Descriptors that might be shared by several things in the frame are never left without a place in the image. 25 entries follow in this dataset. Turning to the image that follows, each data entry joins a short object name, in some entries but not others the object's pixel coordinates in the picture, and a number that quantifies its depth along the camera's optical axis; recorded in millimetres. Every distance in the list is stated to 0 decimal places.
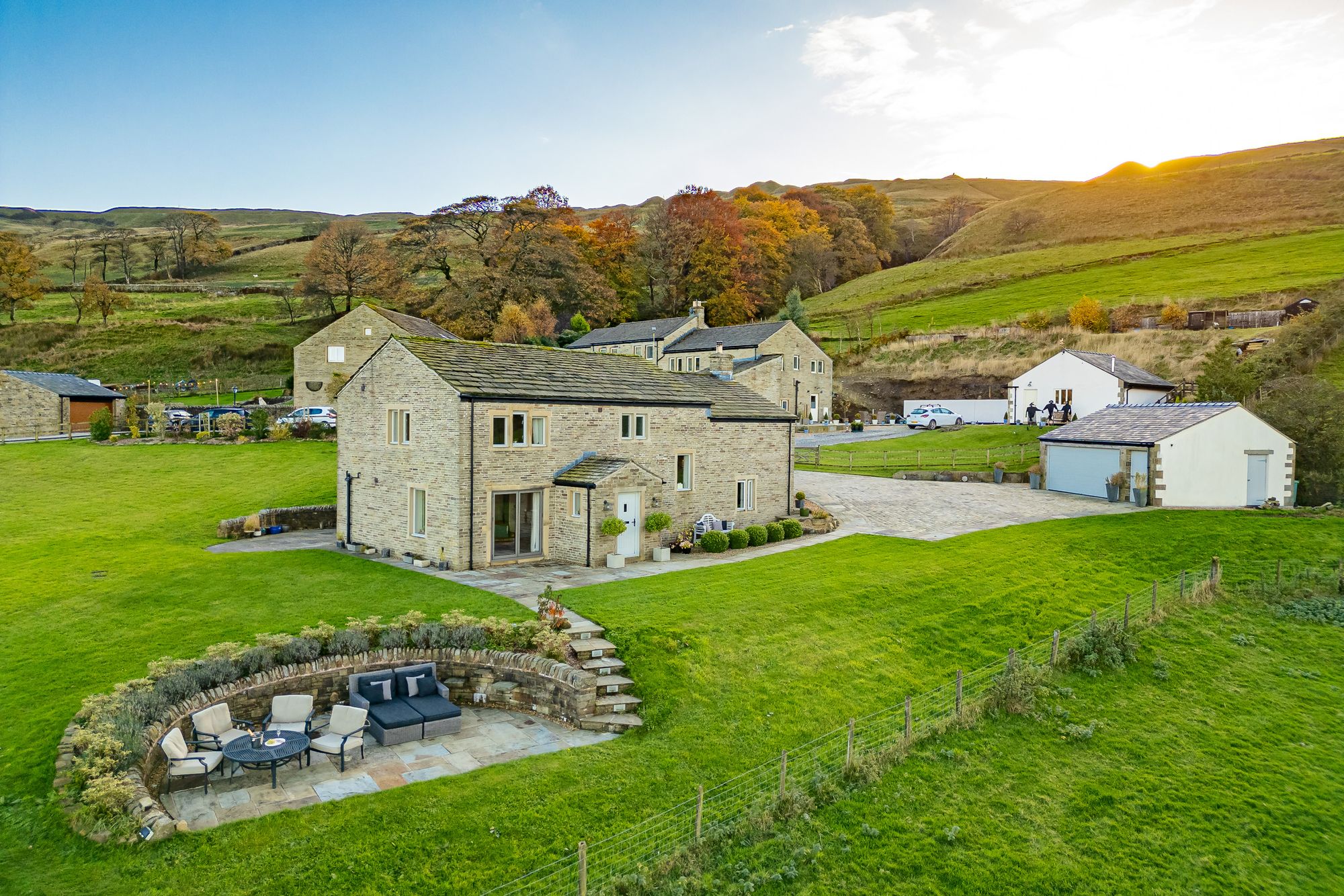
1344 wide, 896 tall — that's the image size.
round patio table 11383
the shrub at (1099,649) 17781
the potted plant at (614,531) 23641
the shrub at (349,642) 15156
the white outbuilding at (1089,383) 47906
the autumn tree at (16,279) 72562
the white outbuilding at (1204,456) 31938
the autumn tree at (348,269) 74875
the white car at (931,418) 57219
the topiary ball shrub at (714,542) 26484
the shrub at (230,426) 41250
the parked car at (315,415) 46812
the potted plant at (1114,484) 33094
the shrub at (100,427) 40375
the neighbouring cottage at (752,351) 59562
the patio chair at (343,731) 12359
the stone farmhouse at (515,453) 23250
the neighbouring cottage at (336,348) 54719
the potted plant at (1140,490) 32250
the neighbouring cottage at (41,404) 44062
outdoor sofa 13211
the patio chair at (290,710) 13125
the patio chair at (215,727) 12148
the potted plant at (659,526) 25078
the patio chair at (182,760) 11320
